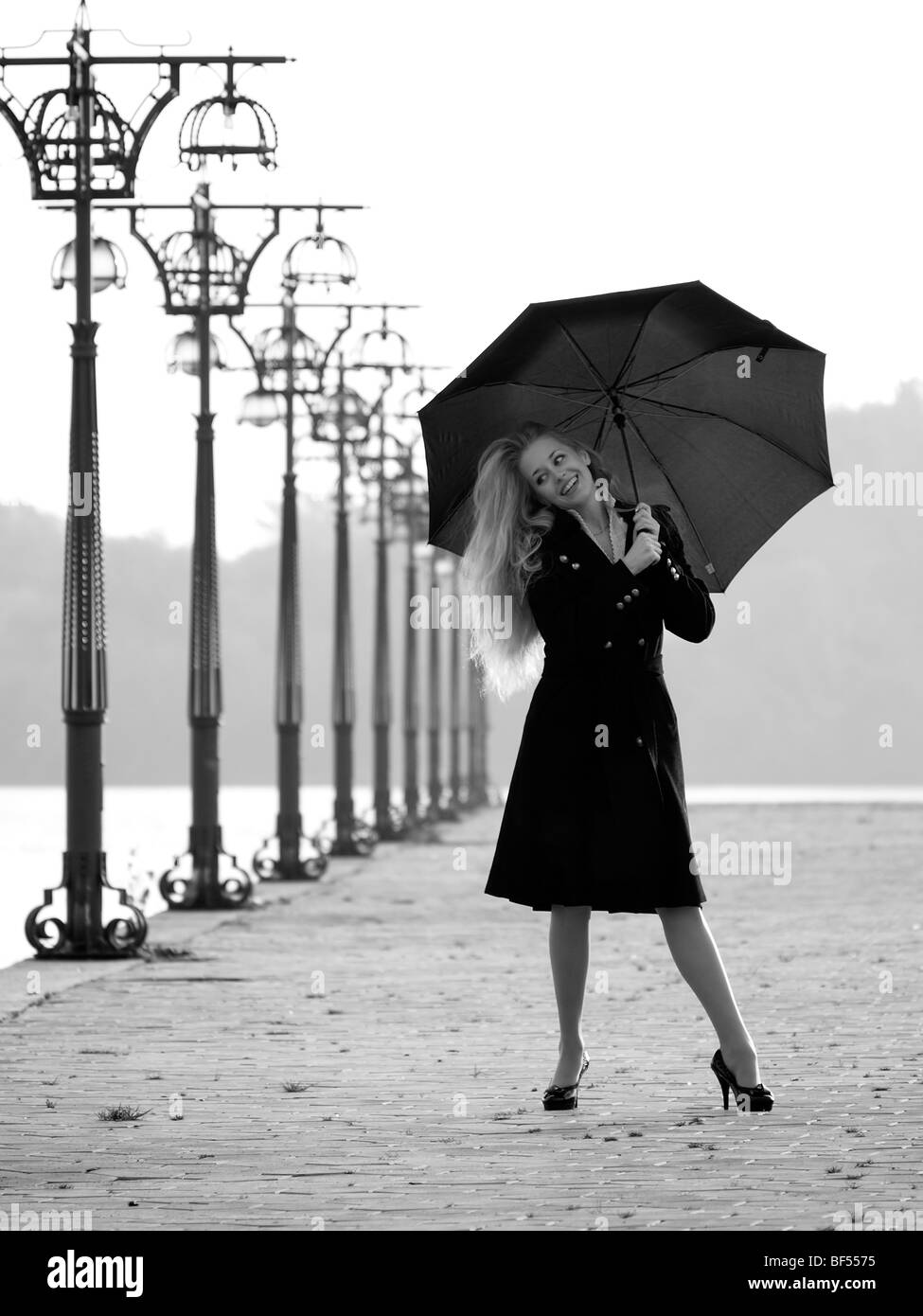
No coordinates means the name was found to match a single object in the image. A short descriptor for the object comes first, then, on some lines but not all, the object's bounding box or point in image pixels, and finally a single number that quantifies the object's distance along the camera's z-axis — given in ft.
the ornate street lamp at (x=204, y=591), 62.18
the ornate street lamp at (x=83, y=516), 46.42
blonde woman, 24.73
